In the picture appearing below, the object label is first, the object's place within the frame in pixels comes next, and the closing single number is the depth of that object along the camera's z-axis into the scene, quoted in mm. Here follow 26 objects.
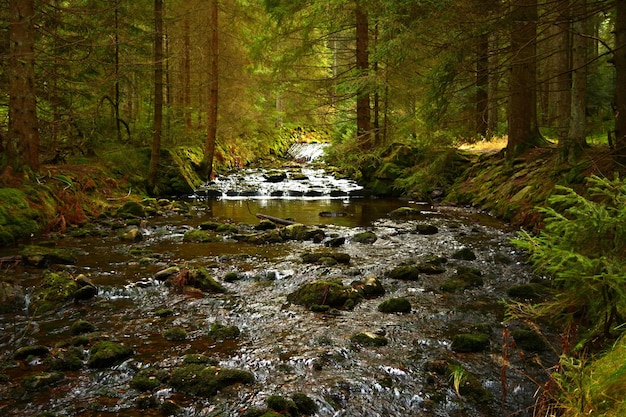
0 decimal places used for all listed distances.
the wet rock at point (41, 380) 3775
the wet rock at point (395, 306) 5621
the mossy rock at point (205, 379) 3814
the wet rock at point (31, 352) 4293
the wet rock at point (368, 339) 4719
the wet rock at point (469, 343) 4520
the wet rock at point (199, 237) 9617
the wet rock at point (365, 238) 9377
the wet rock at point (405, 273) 6852
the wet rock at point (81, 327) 4906
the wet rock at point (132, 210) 12156
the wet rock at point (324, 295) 5863
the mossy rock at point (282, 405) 3488
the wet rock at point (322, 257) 7828
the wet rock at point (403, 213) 12338
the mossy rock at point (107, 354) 4199
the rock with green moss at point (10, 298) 5480
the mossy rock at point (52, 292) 5566
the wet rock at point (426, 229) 10000
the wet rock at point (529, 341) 4516
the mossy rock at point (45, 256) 7180
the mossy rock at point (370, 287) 6242
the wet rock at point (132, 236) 9460
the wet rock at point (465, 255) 7823
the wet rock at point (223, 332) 4898
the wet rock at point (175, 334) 4809
